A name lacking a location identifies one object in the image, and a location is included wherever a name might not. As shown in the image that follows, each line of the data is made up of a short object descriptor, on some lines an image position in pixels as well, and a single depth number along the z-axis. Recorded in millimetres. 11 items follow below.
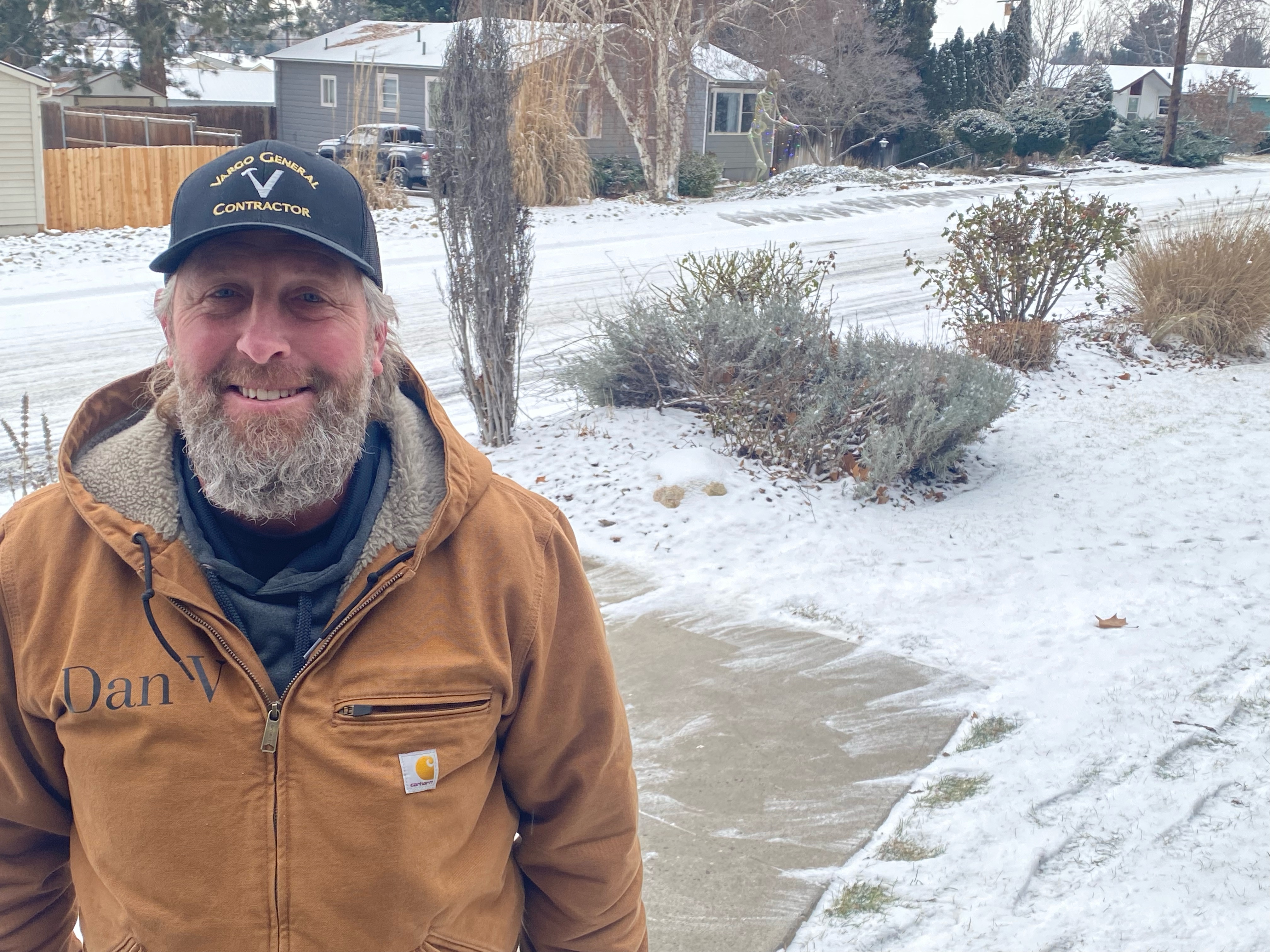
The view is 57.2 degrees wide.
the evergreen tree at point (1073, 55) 42031
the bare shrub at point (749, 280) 7602
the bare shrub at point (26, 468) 4688
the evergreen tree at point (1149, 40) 68562
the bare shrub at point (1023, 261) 8930
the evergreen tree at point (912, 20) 36125
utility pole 33125
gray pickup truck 20703
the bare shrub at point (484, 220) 6652
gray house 32188
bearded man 1659
